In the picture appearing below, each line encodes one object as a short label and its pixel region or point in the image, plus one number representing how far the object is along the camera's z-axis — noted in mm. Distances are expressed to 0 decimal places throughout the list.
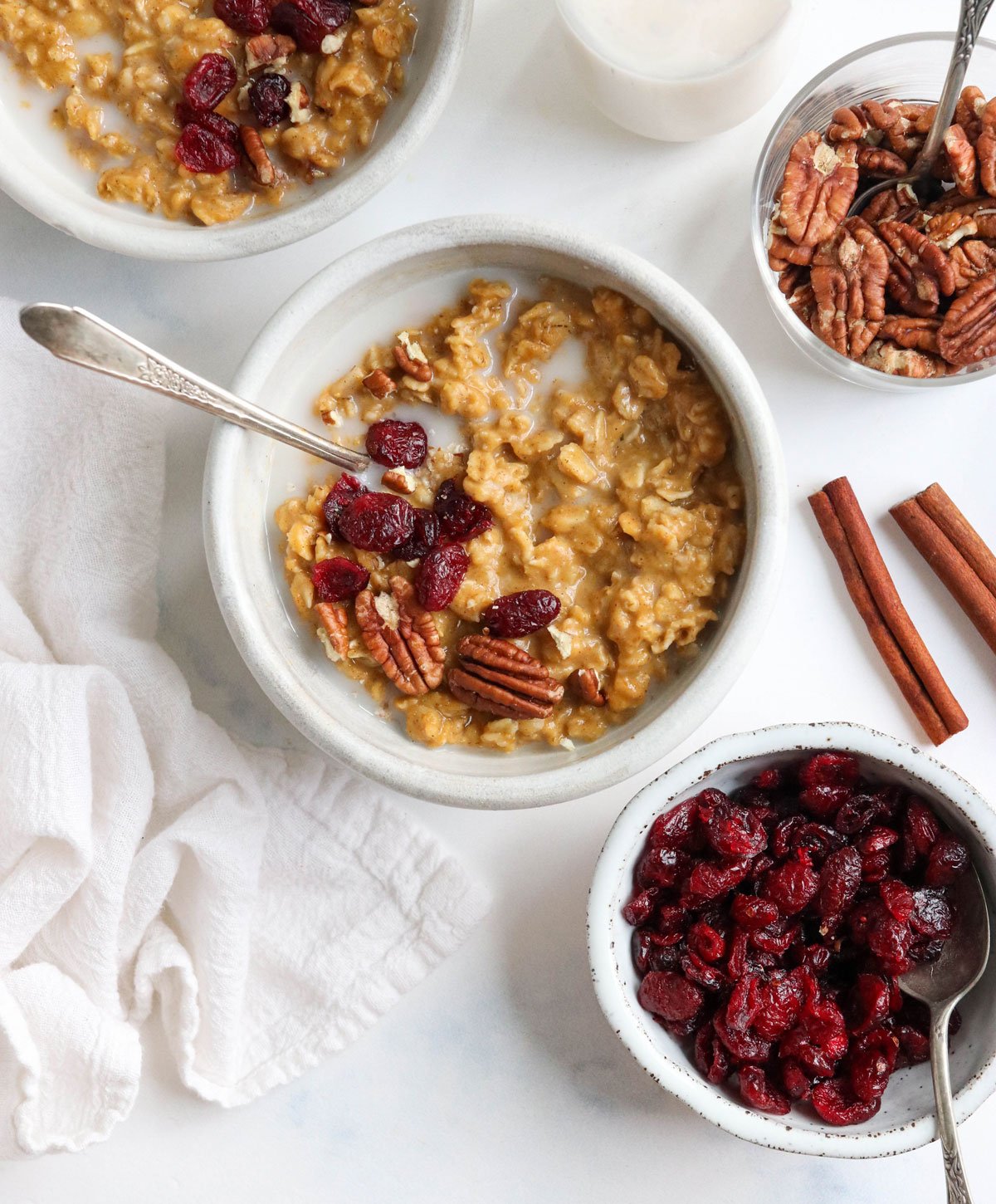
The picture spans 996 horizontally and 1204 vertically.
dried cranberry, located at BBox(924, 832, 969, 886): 618
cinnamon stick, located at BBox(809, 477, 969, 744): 652
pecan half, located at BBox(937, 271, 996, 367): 630
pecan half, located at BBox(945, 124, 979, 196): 630
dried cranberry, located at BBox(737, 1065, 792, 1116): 617
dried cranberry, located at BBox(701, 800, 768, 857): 617
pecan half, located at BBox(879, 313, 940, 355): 636
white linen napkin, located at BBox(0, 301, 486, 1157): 656
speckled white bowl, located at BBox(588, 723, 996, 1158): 609
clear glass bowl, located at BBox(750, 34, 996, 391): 632
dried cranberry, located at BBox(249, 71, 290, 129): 633
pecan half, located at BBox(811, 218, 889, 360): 637
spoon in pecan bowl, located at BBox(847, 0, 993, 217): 596
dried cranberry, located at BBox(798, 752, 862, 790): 620
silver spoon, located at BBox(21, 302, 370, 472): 588
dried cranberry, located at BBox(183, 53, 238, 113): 630
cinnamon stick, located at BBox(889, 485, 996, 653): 650
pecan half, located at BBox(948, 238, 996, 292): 632
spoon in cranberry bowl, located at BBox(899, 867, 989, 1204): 619
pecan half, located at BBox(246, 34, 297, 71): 633
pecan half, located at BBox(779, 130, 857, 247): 639
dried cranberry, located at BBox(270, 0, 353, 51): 630
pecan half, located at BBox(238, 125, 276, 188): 636
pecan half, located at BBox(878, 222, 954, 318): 632
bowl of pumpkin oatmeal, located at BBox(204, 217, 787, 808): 613
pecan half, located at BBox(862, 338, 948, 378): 636
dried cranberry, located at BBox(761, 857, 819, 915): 618
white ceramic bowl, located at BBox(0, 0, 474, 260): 621
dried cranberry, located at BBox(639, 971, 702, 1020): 618
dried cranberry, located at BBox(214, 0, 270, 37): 632
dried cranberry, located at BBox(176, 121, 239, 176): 634
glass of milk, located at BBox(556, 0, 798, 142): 620
